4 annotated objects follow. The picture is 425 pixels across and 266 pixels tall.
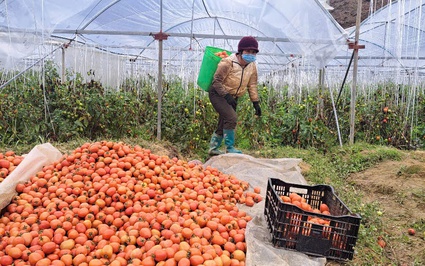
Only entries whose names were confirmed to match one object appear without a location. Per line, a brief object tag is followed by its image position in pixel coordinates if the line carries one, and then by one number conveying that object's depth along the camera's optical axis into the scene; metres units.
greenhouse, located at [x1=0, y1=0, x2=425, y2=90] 4.60
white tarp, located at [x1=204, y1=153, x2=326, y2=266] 2.44
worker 4.95
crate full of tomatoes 2.52
